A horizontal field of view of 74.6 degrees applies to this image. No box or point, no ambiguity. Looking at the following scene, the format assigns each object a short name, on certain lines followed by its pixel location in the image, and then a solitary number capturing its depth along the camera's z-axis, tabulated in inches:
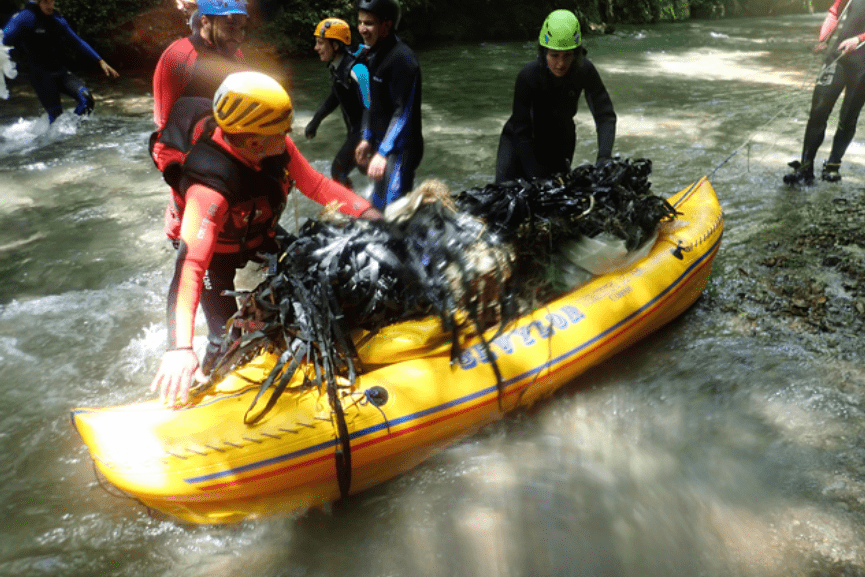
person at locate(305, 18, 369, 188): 174.9
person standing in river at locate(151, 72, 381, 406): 86.2
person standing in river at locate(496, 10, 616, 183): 139.1
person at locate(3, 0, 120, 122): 268.1
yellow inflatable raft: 91.5
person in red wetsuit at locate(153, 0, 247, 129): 123.4
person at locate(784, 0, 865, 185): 196.1
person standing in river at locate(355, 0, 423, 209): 142.0
